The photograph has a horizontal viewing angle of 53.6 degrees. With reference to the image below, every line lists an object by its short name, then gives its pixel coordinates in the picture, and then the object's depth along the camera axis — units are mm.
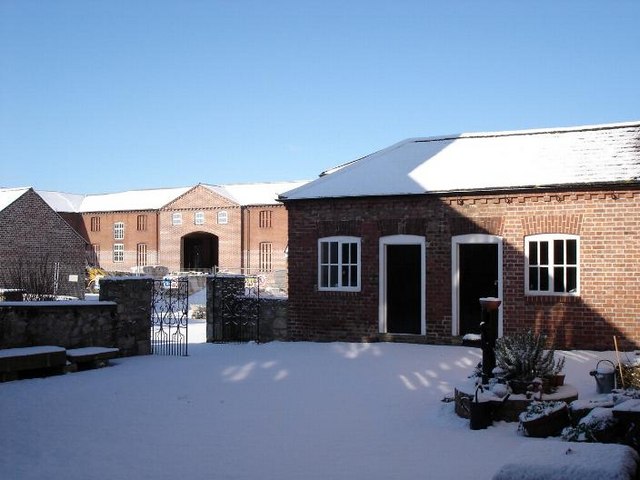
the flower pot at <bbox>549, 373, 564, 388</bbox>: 7602
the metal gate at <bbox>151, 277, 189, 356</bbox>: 13739
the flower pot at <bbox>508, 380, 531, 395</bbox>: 7316
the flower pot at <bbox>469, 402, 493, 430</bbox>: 6883
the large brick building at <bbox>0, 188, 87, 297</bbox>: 35094
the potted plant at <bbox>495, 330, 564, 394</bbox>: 7426
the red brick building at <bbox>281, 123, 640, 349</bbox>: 12742
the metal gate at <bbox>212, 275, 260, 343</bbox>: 15867
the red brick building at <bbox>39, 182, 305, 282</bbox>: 48938
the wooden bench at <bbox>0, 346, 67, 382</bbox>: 9977
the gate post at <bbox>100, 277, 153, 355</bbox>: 12711
